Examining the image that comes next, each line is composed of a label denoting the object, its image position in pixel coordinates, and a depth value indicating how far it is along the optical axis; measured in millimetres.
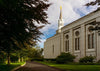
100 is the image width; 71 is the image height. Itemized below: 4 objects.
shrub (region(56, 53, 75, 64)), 20587
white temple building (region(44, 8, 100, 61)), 20310
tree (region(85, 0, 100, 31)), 7553
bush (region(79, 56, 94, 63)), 18412
